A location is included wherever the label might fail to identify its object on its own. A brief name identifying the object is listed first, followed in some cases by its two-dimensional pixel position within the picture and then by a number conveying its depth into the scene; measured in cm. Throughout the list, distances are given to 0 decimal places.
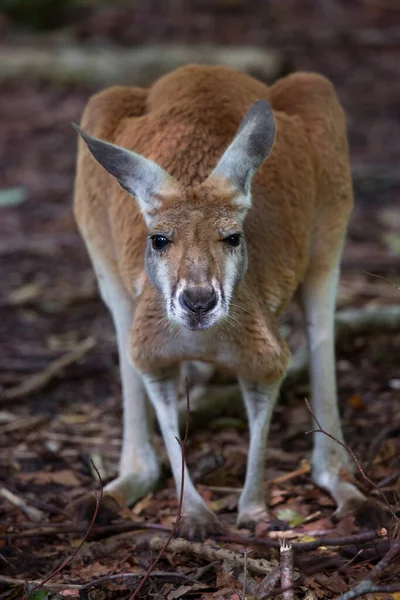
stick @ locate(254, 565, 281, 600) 604
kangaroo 657
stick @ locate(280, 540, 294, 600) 588
